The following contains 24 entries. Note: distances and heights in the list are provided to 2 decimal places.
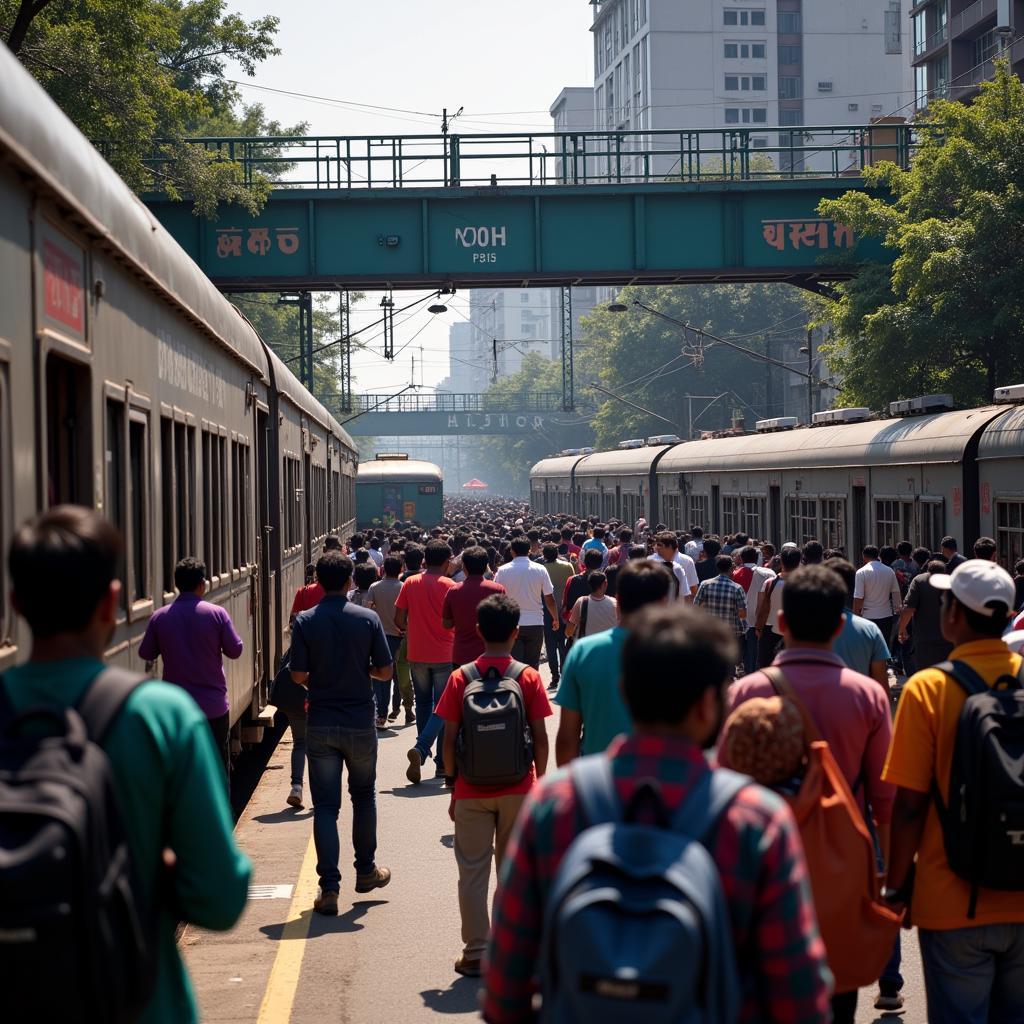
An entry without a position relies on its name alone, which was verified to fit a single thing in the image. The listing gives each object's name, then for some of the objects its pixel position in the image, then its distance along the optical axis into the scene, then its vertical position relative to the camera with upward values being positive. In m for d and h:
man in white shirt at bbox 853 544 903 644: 16.25 -1.06
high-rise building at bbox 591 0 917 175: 108.94 +26.97
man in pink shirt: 5.08 -0.61
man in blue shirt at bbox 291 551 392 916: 8.64 -1.01
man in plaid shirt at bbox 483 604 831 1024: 2.90 -0.61
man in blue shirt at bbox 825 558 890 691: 7.04 -0.69
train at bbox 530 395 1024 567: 17.17 +0.06
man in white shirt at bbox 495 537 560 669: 15.20 -0.84
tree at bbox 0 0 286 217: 25.23 +6.31
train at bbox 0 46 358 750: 4.83 +0.44
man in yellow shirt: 4.80 -1.15
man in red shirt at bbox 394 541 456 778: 12.27 -0.96
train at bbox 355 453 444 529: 48.44 -0.19
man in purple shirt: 8.01 -0.69
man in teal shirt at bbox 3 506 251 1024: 3.12 -0.44
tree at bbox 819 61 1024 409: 26.30 +3.36
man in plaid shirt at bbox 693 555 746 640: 14.41 -0.96
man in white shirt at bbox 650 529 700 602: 15.89 -0.78
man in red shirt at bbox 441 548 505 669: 11.02 -0.79
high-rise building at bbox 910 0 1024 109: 61.72 +16.96
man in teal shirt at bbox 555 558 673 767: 5.81 -0.66
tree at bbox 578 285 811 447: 83.56 +6.37
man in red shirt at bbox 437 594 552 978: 7.24 -1.31
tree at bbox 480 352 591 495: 122.38 +4.12
